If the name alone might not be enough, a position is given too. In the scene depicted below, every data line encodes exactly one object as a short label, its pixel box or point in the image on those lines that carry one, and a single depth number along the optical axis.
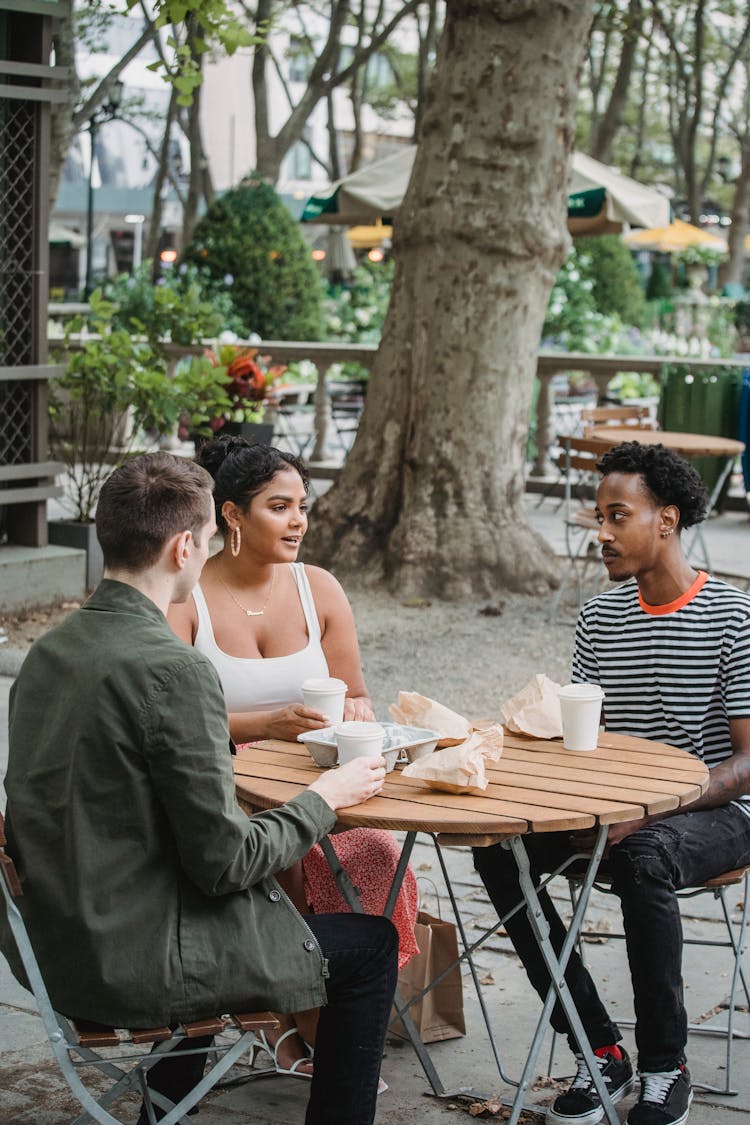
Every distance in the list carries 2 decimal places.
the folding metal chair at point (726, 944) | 3.47
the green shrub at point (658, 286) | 33.78
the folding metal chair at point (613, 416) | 10.44
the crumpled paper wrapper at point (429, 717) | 3.43
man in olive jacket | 2.49
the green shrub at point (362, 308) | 19.02
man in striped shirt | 3.21
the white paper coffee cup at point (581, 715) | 3.35
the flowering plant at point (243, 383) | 9.69
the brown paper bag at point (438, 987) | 3.61
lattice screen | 8.05
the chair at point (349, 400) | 15.48
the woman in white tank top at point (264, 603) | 3.88
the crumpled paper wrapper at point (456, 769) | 3.00
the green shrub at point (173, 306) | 10.27
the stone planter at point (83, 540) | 8.67
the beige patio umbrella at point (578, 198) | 13.31
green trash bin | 12.07
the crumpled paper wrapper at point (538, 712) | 3.53
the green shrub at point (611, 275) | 24.59
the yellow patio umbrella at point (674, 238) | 27.81
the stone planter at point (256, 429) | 9.64
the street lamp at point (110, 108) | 20.53
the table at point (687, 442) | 9.16
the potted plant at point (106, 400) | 8.77
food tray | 3.20
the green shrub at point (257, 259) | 17.86
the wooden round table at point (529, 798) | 2.85
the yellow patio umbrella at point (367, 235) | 27.82
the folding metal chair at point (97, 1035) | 2.53
